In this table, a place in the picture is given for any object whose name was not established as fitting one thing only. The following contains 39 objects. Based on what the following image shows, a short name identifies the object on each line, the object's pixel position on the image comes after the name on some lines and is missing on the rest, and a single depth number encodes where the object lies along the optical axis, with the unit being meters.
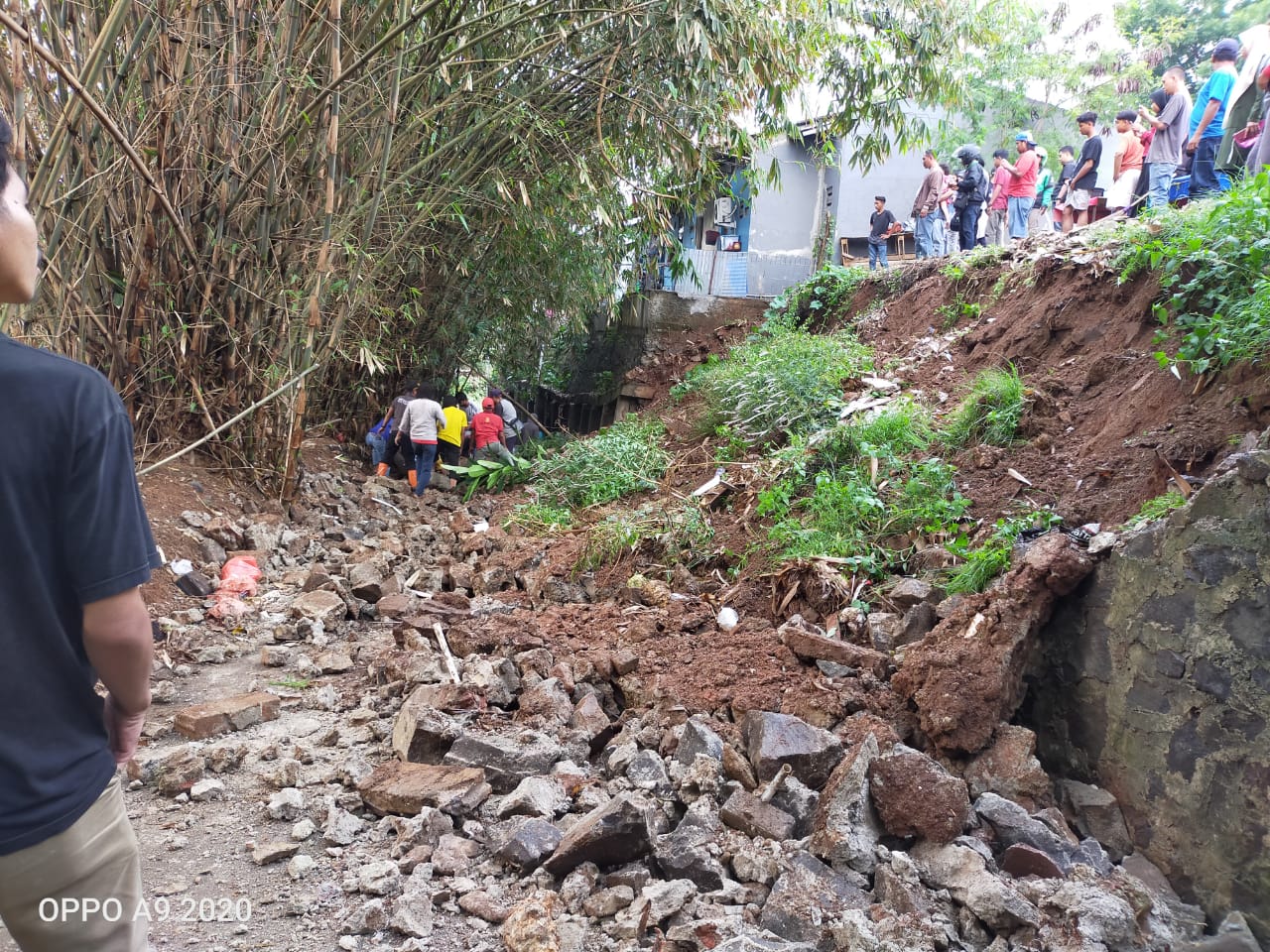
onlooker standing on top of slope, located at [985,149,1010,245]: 9.34
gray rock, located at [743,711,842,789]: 2.86
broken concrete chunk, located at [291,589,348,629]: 4.77
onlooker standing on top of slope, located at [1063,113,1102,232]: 8.00
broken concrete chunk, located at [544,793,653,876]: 2.42
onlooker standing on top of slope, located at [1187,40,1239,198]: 5.98
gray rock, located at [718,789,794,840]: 2.60
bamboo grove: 4.73
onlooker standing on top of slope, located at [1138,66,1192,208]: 6.80
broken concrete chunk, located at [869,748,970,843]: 2.57
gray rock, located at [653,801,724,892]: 2.40
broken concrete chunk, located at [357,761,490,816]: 2.76
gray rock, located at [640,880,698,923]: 2.24
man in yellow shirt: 9.22
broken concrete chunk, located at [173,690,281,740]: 3.35
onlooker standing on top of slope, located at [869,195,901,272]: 11.27
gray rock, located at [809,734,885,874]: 2.48
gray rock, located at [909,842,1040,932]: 2.24
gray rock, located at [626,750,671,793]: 2.85
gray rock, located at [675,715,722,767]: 2.96
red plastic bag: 4.83
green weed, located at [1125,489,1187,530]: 3.10
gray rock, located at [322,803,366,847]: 2.66
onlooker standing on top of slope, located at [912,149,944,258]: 9.75
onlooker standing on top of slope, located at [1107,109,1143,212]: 7.55
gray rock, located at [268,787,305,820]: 2.79
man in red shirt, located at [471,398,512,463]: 9.45
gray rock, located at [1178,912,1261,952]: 2.18
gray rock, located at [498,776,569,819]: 2.71
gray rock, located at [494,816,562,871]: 2.50
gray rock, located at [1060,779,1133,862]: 2.76
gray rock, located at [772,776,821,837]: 2.67
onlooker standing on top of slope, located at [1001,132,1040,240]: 9.08
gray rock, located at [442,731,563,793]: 2.92
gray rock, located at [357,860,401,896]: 2.39
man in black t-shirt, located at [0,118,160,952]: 1.18
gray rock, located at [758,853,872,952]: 2.17
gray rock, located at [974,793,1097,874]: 2.54
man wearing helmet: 9.20
